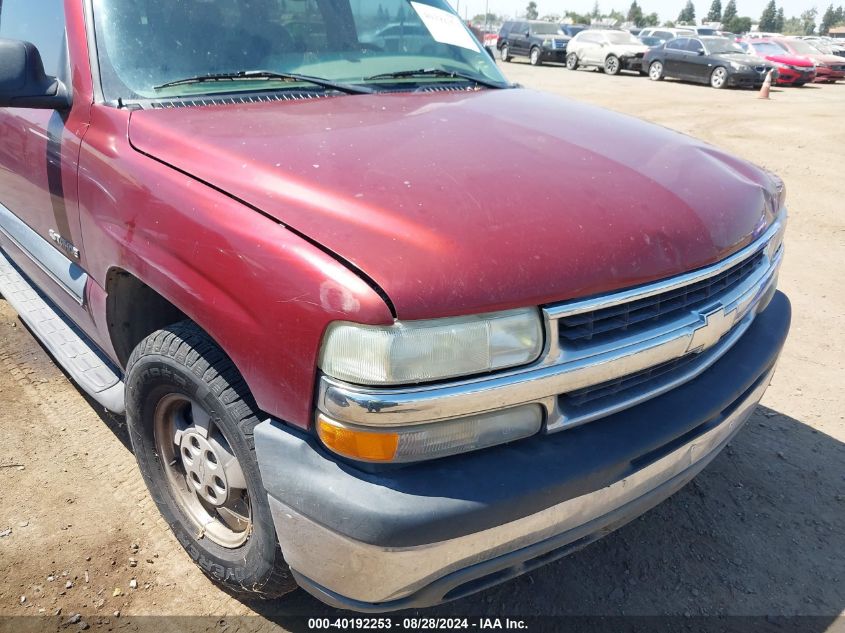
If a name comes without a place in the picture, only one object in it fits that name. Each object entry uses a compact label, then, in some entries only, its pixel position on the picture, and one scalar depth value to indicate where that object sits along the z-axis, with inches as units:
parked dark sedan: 762.8
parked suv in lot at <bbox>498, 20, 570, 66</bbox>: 1055.6
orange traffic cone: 682.2
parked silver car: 942.4
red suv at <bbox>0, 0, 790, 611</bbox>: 59.9
